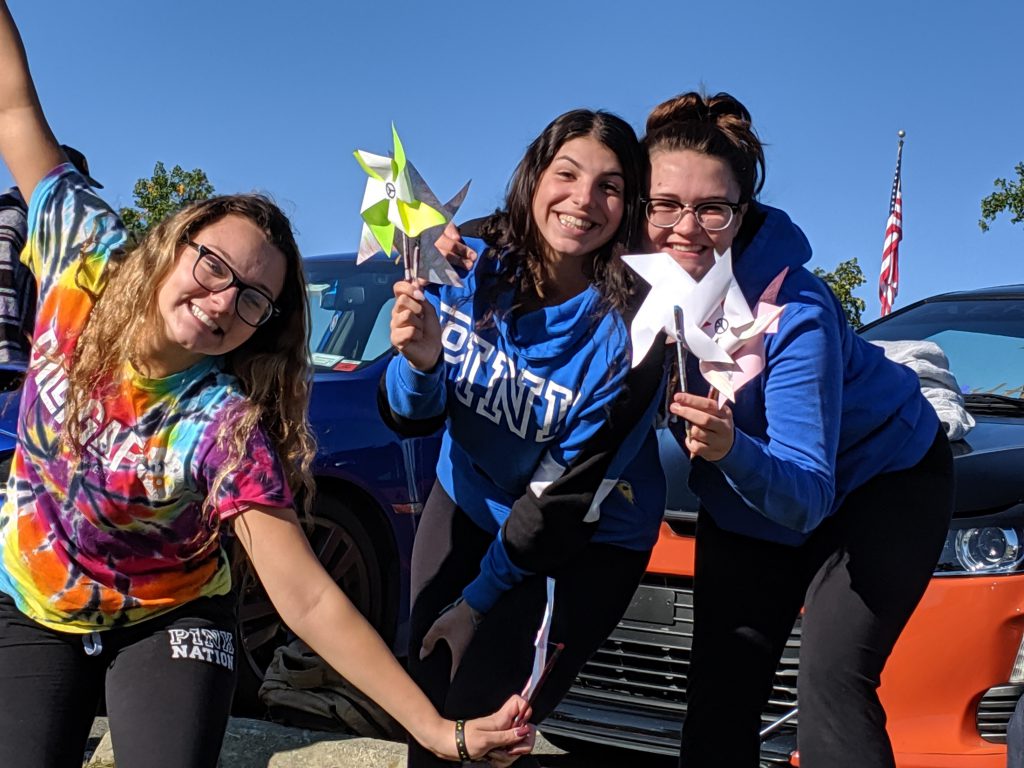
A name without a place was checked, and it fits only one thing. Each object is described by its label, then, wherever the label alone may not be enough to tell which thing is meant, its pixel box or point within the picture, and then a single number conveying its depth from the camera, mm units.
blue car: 5145
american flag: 15183
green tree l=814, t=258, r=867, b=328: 30859
